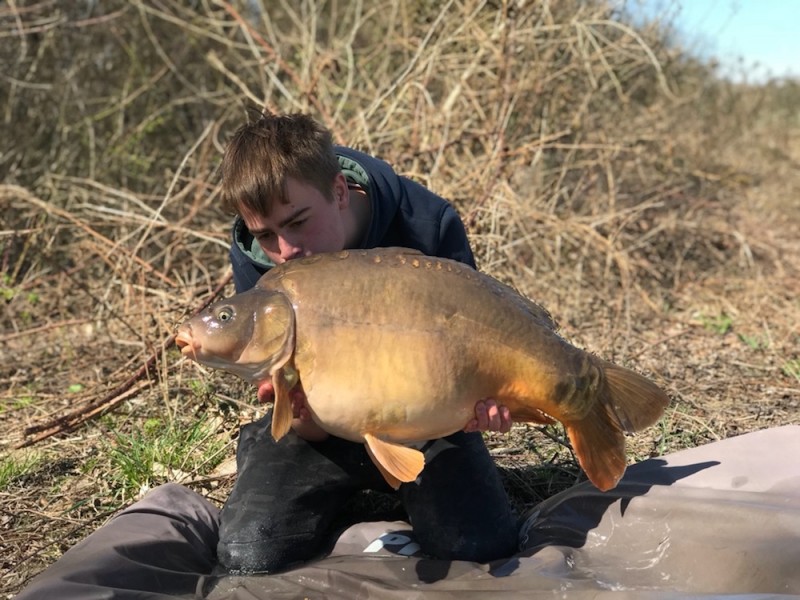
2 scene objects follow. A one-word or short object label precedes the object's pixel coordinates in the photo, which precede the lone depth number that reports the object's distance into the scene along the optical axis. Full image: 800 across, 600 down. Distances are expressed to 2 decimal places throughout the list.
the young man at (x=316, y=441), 1.98
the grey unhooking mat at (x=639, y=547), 1.81
